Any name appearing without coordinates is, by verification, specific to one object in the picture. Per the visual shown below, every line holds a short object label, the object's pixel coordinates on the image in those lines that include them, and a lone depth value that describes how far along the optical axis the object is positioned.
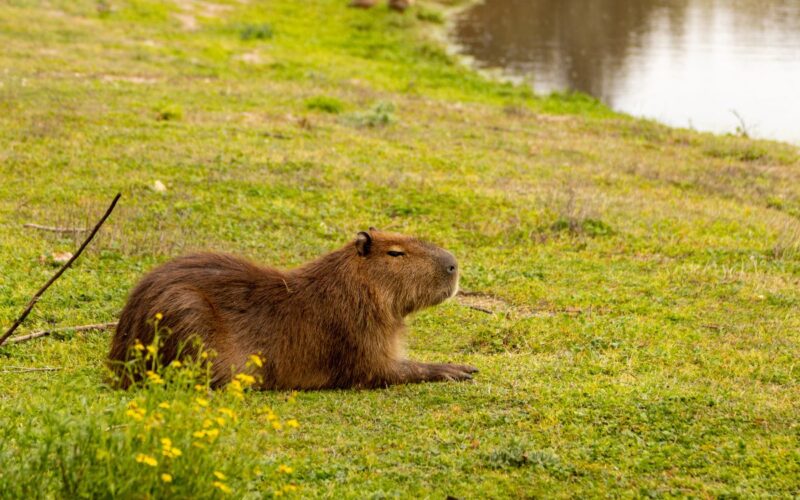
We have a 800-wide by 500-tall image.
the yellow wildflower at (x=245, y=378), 7.49
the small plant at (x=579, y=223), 19.94
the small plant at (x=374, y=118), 29.48
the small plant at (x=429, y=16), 60.56
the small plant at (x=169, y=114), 27.37
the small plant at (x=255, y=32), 47.74
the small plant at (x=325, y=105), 31.70
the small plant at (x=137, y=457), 6.88
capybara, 10.92
